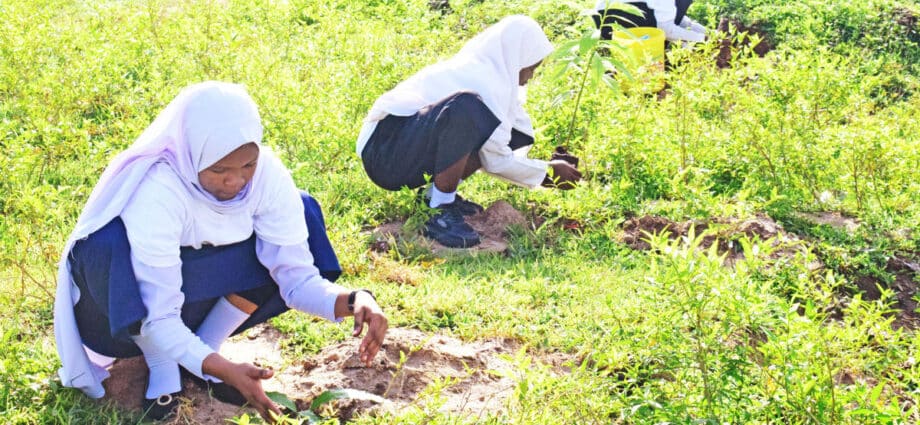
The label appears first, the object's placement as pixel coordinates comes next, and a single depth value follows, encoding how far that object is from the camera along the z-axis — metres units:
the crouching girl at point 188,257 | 2.71
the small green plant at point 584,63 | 4.73
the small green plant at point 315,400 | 2.87
